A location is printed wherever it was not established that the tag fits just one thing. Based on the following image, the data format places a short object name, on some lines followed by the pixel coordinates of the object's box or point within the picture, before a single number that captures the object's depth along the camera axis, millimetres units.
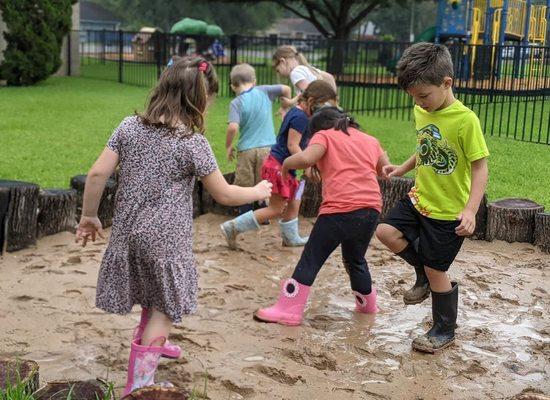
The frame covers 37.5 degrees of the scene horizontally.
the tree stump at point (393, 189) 6293
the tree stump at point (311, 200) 6558
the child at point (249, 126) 6324
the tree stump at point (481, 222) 5977
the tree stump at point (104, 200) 5980
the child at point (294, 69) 6773
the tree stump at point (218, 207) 6648
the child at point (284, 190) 5379
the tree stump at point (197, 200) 6570
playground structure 16203
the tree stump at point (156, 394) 2607
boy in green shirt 3701
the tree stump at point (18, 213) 5344
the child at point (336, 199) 4258
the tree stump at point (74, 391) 2709
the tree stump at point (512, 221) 5871
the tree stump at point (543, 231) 5785
